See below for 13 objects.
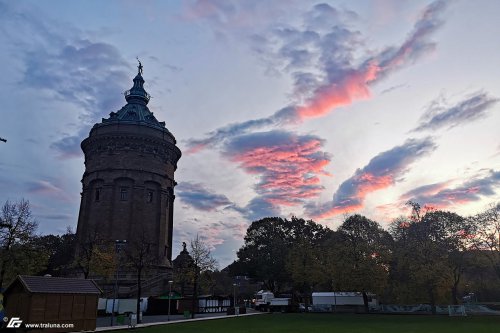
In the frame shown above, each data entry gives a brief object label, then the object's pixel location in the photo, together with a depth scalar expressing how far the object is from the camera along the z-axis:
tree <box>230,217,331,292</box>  84.00
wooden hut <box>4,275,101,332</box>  26.30
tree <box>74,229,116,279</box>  50.97
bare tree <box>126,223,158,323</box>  70.07
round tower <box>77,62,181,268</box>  75.31
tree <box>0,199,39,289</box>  41.59
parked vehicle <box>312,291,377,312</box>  64.19
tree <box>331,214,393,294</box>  54.94
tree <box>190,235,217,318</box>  55.56
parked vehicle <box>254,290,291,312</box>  65.25
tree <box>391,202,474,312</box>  51.62
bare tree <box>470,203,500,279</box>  55.72
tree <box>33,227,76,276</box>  89.06
